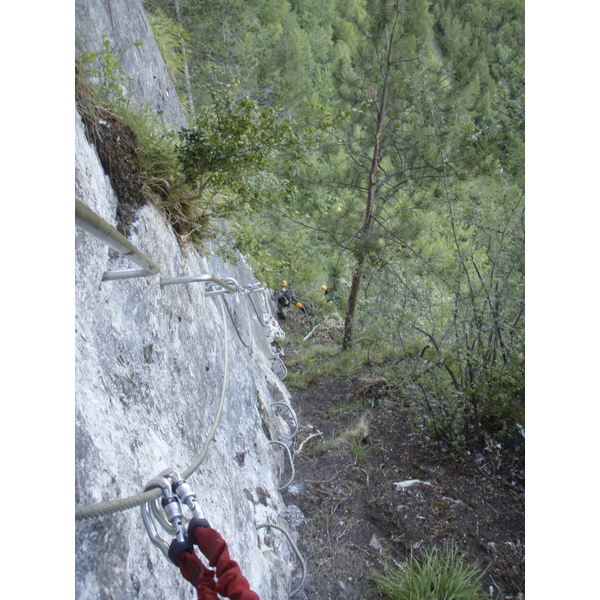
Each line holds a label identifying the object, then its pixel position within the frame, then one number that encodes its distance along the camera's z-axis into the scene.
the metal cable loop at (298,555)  2.34
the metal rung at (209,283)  1.78
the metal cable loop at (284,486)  3.19
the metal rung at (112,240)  0.98
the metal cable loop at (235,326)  3.54
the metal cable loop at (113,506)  0.87
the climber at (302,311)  10.21
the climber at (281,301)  9.76
